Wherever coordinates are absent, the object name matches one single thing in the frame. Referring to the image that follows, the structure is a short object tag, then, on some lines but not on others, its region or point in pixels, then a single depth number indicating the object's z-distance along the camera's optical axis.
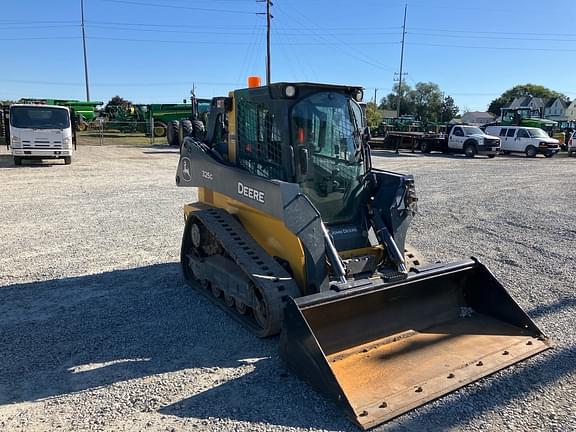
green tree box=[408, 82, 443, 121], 95.19
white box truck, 16.95
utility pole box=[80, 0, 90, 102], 48.75
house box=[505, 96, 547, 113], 85.69
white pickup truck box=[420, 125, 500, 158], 26.48
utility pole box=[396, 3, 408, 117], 60.06
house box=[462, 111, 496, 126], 95.94
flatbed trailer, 29.31
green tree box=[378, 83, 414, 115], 95.56
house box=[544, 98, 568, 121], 97.81
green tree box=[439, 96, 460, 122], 92.25
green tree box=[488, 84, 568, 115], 106.56
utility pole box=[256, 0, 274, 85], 37.09
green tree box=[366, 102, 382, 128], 50.87
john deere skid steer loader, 3.74
